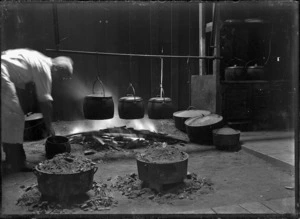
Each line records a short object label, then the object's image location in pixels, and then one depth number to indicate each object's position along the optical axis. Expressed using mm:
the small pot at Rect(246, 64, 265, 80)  7934
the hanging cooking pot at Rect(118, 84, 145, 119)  5277
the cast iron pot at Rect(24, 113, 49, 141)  3568
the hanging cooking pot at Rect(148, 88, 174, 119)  5691
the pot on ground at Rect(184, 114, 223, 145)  6969
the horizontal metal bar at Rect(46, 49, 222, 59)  4192
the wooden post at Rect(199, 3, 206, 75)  8034
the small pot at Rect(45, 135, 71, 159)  4426
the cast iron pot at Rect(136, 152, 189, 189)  4070
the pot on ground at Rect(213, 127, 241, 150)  6609
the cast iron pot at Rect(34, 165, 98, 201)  3641
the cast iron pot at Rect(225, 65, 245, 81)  7816
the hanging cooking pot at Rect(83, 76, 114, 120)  4520
